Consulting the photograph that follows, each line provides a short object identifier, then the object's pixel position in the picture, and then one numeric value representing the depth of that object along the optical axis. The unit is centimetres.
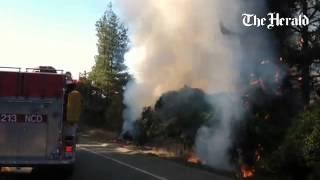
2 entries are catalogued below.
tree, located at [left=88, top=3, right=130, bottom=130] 2892
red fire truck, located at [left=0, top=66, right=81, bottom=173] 640
